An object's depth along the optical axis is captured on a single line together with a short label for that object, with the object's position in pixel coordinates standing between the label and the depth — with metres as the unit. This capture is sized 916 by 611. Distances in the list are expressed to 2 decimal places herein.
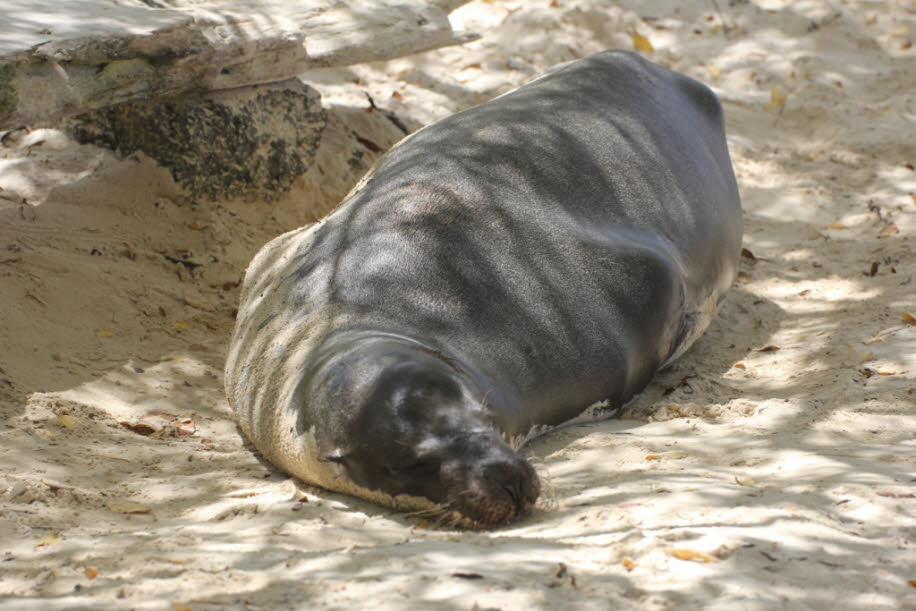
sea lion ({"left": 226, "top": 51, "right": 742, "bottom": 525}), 6.84
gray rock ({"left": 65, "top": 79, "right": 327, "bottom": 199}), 11.55
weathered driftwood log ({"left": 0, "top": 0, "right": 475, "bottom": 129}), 9.11
